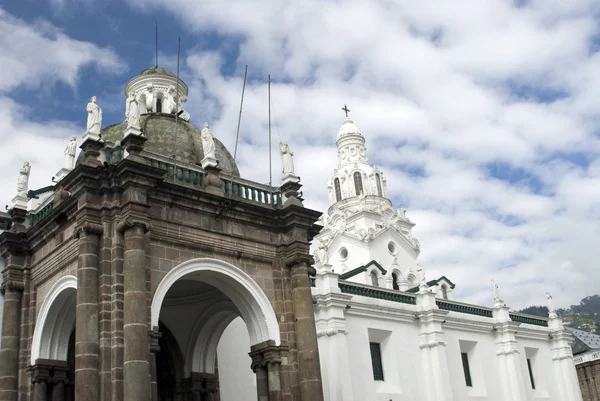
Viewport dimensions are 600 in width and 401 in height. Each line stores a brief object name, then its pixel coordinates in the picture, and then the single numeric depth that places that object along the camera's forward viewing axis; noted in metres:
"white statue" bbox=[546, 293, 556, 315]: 37.34
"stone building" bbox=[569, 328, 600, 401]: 44.31
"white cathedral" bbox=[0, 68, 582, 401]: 14.62
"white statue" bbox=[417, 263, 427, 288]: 30.47
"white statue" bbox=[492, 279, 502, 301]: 34.25
